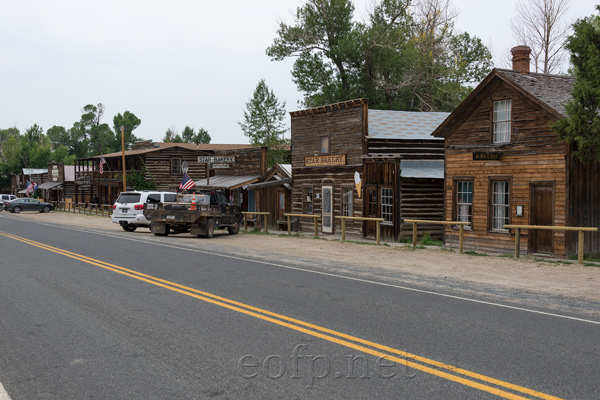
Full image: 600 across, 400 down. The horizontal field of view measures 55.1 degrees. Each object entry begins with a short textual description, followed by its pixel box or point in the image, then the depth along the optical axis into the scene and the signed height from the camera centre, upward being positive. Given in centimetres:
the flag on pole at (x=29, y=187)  6867 -4
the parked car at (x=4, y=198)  6519 -126
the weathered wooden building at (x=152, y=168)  5391 +190
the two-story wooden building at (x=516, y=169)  1781 +69
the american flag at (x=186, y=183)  2995 +26
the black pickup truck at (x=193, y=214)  2475 -115
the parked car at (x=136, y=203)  2825 -77
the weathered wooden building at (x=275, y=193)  3247 -26
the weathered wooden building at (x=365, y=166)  2500 +111
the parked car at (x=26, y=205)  5766 -183
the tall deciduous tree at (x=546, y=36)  4262 +1167
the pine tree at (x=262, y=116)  7422 +943
